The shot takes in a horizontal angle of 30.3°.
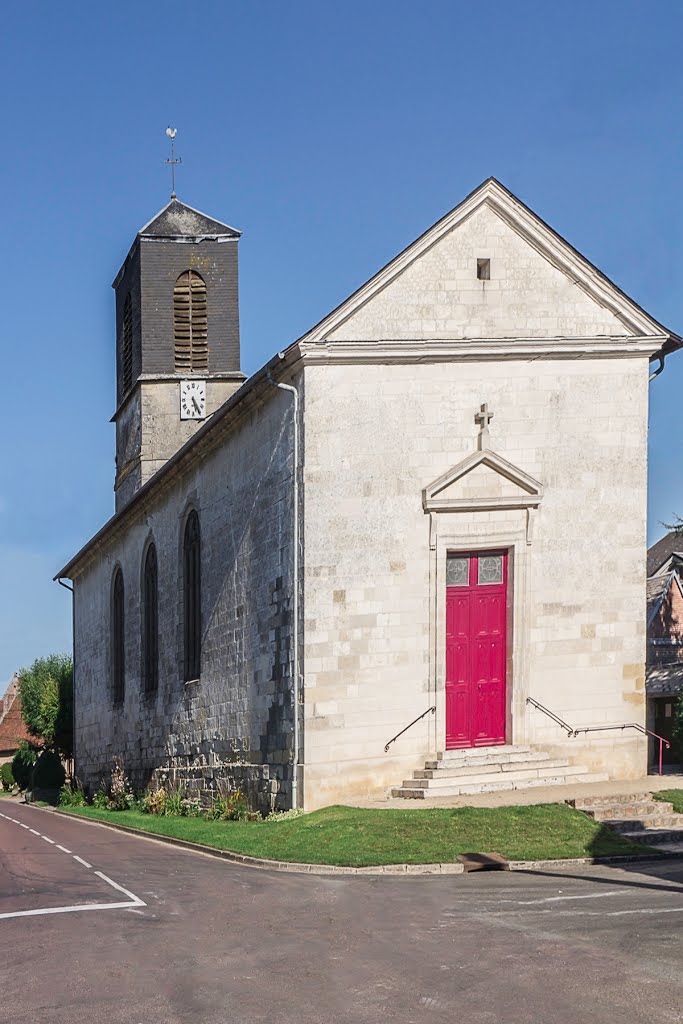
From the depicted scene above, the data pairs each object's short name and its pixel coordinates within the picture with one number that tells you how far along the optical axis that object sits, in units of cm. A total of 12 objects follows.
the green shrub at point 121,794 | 2894
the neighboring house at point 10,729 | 6862
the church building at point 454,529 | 1839
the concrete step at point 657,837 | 1512
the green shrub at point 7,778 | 5403
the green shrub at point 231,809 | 2015
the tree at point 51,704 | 4575
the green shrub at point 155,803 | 2508
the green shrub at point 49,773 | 4209
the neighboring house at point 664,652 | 2880
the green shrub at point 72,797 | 3550
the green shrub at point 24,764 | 4863
